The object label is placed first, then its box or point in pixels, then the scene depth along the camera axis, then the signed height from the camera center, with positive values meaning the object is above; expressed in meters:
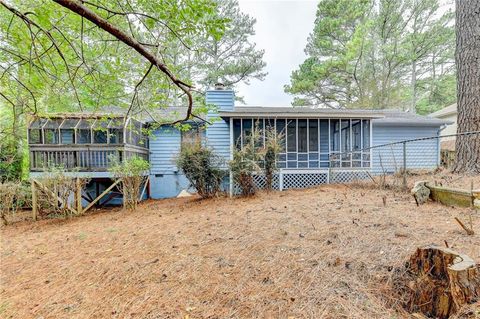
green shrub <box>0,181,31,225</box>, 6.36 -1.08
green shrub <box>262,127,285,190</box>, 7.61 -0.01
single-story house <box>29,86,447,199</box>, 8.12 +0.46
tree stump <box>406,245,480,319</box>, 1.61 -0.96
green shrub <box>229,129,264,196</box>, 7.30 -0.37
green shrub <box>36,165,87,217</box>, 6.27 -0.84
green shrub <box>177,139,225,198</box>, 7.46 -0.39
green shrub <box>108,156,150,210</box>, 6.87 -0.64
